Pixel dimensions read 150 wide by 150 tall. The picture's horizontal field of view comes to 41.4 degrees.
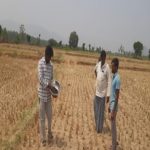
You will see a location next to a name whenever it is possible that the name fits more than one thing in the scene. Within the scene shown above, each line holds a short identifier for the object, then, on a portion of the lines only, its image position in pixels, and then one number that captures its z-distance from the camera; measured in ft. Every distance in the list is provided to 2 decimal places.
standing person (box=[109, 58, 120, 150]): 13.14
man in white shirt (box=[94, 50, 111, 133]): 15.69
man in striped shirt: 13.72
